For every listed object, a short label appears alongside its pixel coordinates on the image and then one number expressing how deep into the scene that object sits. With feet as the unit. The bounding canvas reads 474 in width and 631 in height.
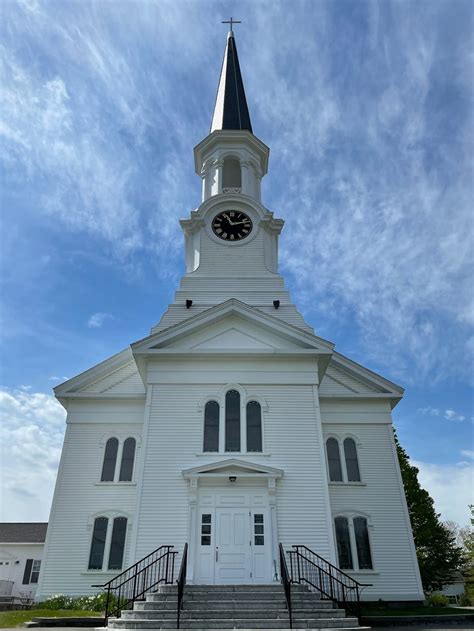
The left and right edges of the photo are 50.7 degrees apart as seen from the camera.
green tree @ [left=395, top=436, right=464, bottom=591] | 92.94
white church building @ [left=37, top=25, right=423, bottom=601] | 51.26
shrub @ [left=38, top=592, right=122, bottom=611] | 47.85
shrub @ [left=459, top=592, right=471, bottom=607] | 146.57
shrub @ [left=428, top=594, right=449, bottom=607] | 68.23
